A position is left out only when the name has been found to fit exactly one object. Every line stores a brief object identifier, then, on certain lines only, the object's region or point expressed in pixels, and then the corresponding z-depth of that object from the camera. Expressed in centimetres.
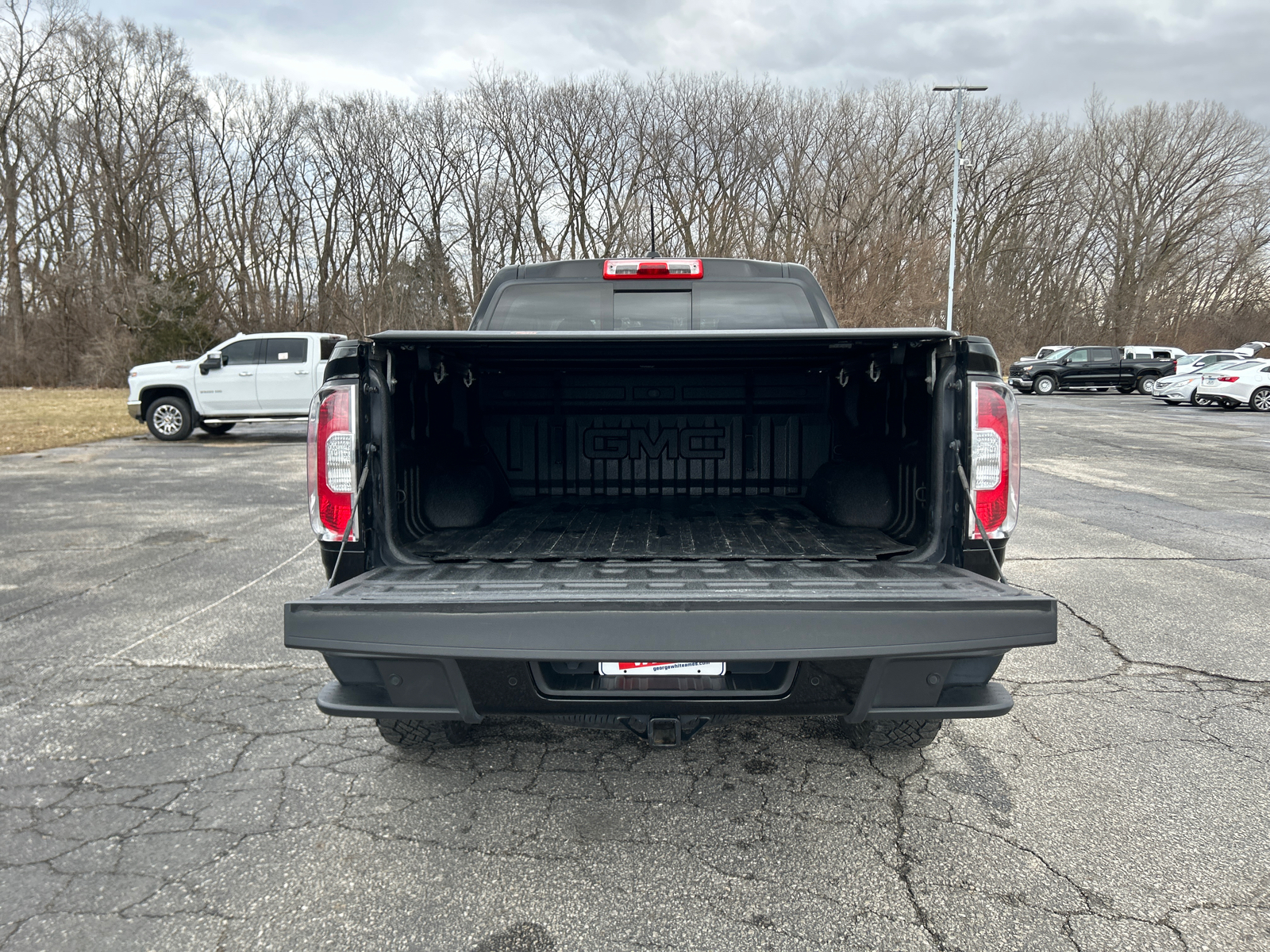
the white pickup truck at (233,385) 1434
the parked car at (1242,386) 2259
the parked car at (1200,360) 2810
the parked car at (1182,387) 2434
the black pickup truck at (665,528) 198
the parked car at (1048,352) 3297
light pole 2539
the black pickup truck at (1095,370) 3156
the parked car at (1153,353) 3309
